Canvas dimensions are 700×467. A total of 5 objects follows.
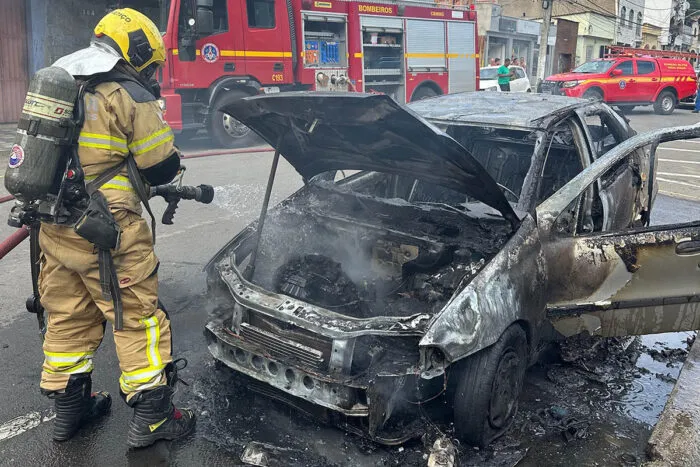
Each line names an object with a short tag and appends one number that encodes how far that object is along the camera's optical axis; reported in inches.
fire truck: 399.2
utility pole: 963.3
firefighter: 102.9
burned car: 105.0
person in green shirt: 722.8
